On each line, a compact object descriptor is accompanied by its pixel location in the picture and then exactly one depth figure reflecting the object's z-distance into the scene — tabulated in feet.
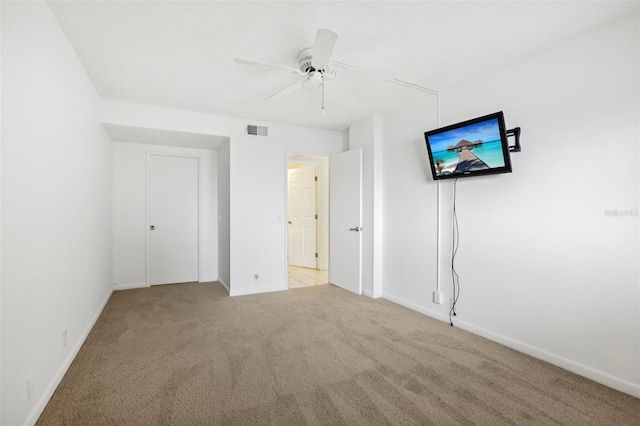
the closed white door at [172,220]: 15.72
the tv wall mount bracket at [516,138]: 8.44
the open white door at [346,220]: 14.07
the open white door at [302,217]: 20.24
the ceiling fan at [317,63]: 5.92
